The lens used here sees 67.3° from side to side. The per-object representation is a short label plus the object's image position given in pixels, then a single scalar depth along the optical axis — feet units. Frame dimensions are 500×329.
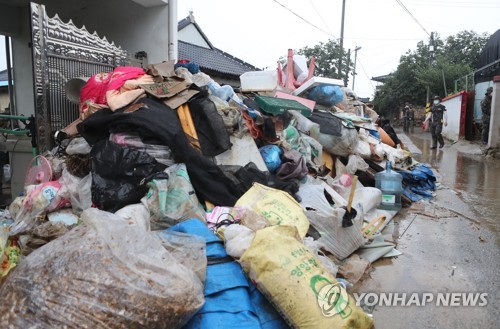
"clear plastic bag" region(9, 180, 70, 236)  9.09
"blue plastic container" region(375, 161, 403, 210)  15.56
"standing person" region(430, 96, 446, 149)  38.17
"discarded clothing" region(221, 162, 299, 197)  11.02
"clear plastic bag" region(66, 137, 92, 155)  11.15
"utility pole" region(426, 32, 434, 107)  83.87
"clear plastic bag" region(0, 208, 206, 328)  4.73
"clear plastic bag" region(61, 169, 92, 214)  9.84
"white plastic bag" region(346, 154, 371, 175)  16.84
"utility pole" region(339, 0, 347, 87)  68.80
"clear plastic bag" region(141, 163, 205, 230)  9.03
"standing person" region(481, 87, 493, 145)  35.37
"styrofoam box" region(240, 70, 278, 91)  19.84
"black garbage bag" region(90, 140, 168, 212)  9.32
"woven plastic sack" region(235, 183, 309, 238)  9.35
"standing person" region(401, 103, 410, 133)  66.95
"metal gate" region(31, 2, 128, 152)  11.91
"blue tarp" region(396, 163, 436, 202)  17.81
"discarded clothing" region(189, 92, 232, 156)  11.90
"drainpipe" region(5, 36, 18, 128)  20.99
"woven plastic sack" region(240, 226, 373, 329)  6.00
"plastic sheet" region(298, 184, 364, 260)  9.86
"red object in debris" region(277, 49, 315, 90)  22.50
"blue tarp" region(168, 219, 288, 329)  5.99
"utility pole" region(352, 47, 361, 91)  108.06
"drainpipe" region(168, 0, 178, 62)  18.58
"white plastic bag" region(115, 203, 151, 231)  8.05
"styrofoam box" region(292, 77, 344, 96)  20.52
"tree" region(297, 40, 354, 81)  92.63
